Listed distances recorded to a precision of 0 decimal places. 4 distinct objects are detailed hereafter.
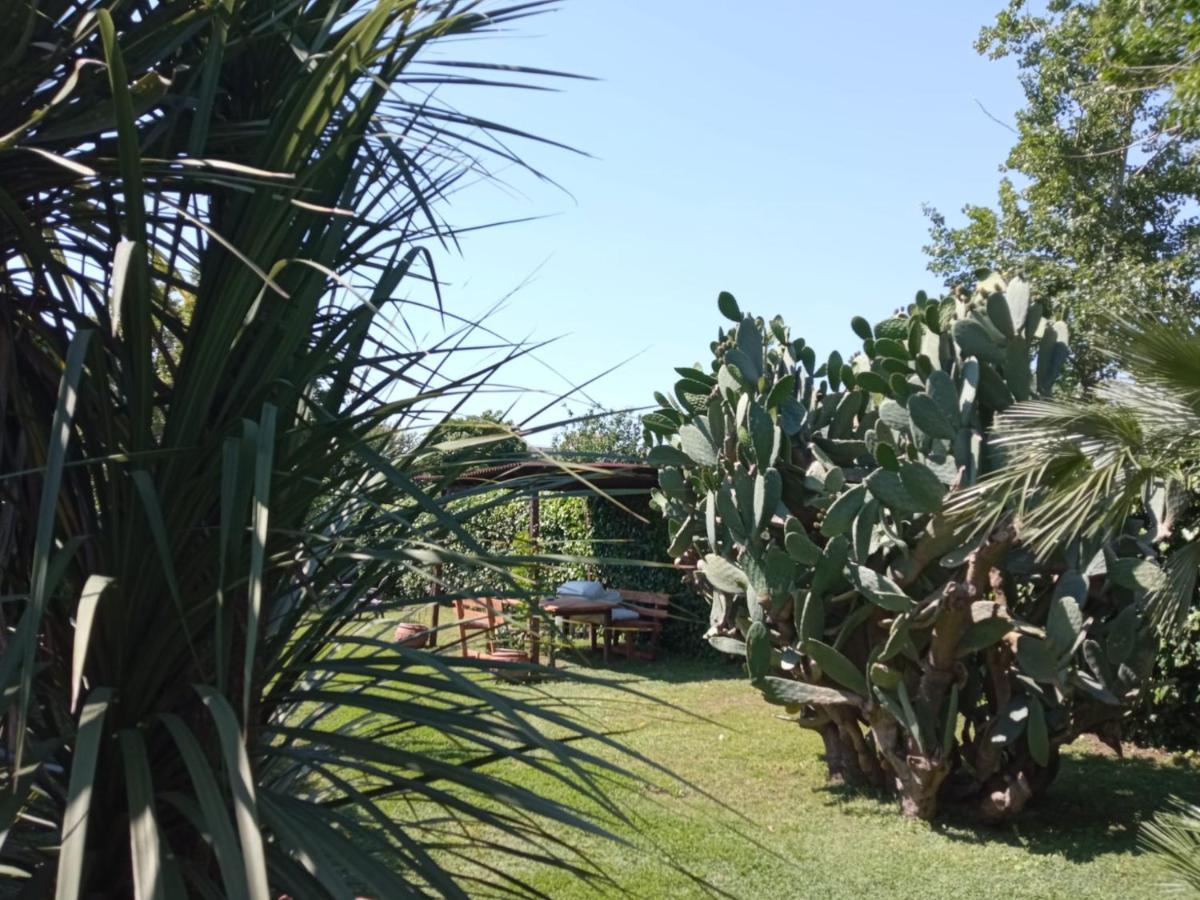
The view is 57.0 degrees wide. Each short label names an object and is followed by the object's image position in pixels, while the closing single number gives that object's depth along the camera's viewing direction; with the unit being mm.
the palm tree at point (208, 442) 1369
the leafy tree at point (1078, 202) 17281
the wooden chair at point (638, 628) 12641
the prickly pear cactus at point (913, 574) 5887
